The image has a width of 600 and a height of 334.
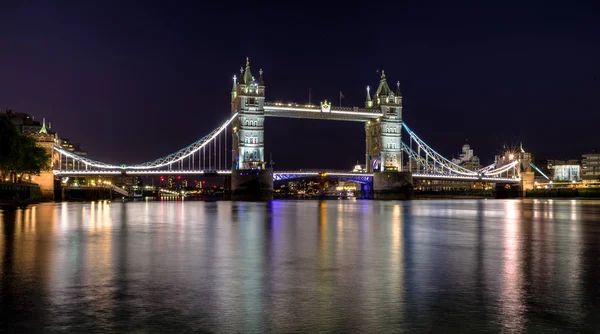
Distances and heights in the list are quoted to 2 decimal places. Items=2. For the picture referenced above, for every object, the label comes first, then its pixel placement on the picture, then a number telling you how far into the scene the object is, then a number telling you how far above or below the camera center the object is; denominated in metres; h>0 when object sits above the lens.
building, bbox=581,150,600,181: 165.74 +4.45
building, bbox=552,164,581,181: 150.75 +2.25
